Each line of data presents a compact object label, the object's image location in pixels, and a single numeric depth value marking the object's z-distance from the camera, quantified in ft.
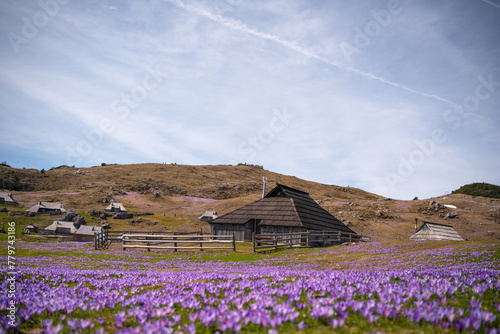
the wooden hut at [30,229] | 161.74
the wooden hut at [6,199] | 210.42
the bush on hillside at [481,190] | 306.96
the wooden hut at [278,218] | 120.57
